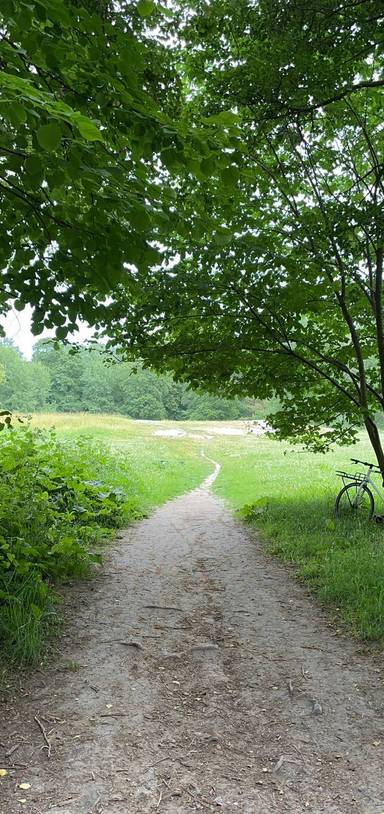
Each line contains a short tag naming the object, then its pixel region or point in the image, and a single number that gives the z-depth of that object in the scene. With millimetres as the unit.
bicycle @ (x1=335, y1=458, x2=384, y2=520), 10570
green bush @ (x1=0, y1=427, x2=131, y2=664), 4504
